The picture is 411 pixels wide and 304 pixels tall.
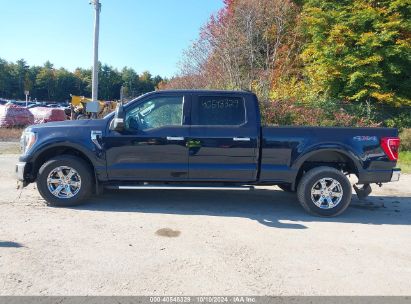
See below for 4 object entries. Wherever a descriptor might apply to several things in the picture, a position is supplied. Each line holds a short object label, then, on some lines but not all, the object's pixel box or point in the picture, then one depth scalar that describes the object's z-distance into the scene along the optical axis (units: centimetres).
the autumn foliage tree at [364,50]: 1575
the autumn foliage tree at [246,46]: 1812
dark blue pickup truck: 589
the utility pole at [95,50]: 1366
